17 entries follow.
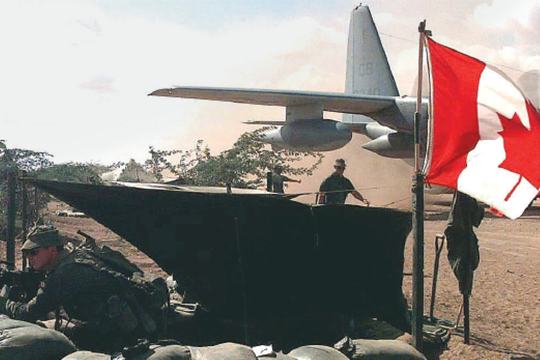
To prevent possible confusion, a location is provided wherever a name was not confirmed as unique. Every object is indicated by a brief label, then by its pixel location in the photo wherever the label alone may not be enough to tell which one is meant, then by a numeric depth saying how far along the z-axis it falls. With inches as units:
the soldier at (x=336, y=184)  378.6
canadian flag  178.5
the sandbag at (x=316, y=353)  148.0
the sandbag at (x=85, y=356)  134.5
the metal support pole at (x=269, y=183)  313.1
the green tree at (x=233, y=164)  660.7
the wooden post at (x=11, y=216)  215.5
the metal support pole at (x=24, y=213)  237.5
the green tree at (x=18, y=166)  592.7
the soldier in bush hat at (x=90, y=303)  156.3
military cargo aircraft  597.6
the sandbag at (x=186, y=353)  130.3
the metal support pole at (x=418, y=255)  178.4
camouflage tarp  192.7
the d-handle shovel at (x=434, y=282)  251.6
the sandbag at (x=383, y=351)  162.4
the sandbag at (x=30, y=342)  135.3
